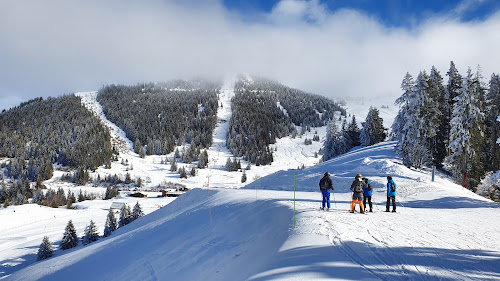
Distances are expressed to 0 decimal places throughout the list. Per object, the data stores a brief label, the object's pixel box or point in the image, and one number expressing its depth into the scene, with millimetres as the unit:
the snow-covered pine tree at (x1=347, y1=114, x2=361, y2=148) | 68938
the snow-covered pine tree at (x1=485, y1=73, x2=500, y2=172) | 38938
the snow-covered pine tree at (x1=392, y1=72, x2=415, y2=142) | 35341
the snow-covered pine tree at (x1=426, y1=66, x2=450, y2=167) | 38178
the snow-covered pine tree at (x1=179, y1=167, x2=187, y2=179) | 109012
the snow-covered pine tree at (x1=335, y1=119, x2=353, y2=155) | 64438
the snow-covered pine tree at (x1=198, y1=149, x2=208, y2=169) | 121688
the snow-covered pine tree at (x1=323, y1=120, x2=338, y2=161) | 64438
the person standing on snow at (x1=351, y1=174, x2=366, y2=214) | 13539
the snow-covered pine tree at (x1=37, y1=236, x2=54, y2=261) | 40219
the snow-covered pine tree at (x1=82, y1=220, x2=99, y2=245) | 44531
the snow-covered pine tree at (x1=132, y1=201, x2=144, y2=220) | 49375
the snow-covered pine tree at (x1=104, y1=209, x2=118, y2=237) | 47781
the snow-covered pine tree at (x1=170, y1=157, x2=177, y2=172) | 117062
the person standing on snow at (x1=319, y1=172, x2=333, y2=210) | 13633
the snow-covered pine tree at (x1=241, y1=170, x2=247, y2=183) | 95919
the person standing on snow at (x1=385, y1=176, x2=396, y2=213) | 14586
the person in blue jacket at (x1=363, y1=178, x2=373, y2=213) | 14148
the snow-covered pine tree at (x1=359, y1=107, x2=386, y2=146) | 62438
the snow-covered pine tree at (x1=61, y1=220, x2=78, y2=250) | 45656
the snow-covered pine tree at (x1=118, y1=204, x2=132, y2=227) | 49950
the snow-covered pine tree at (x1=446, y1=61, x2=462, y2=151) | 41312
